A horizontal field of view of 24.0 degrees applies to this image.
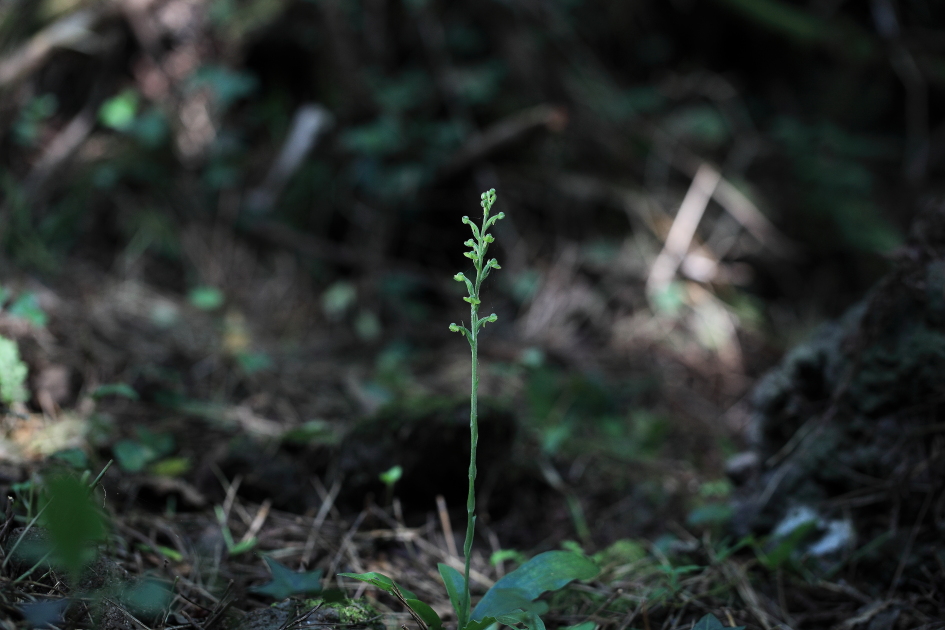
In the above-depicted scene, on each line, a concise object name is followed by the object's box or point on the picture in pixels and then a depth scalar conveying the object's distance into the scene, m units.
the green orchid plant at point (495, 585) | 1.22
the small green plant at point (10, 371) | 1.35
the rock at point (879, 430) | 1.34
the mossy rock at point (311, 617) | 1.22
